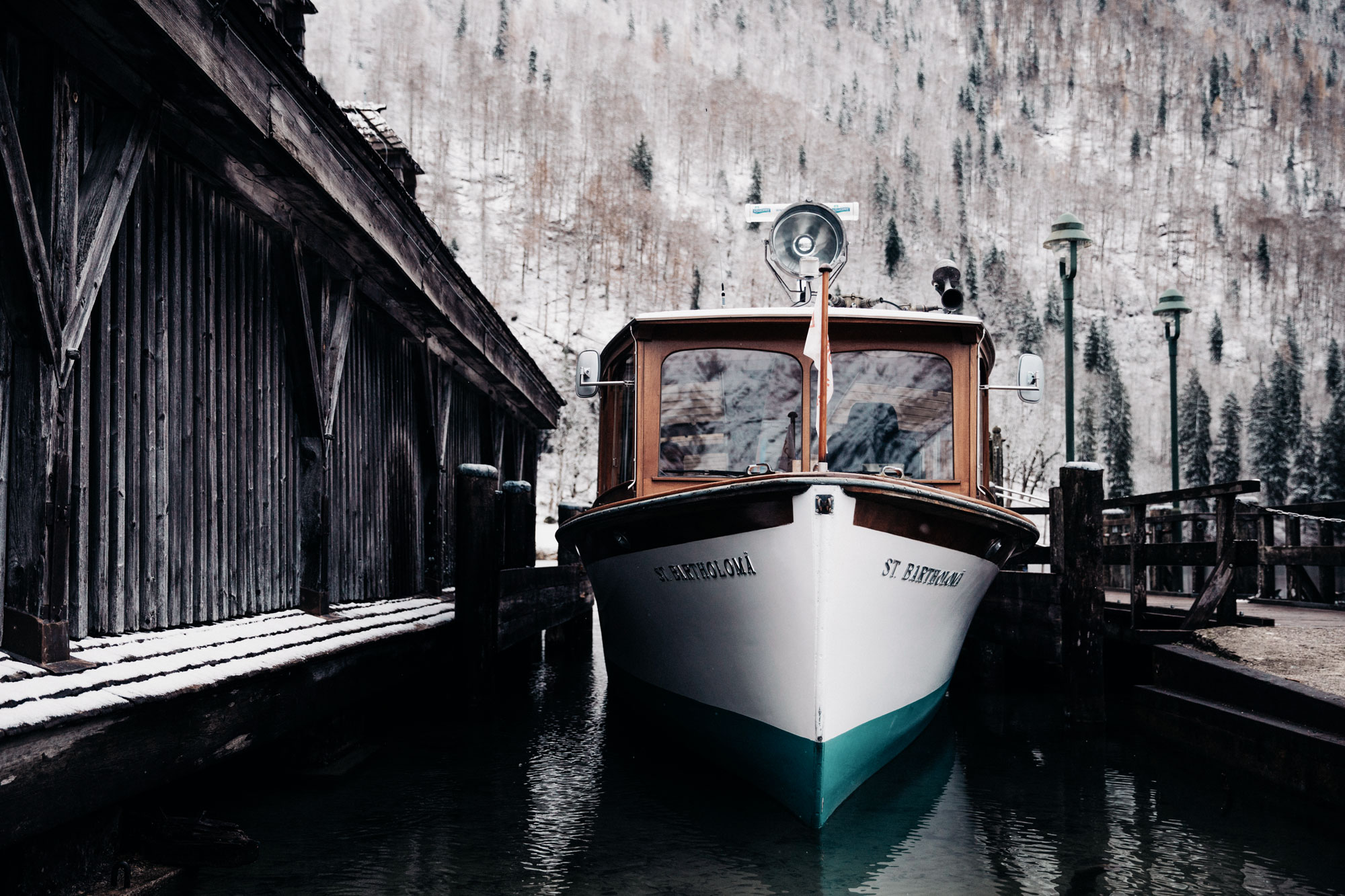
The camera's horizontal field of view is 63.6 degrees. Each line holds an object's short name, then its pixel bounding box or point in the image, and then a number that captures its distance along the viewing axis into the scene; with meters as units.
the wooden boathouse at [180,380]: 3.98
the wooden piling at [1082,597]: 8.81
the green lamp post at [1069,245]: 14.70
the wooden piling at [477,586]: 8.81
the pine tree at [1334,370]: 69.94
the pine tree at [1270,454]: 52.72
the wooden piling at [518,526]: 11.59
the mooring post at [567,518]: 12.90
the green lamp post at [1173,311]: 17.59
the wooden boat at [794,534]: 5.73
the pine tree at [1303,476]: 52.31
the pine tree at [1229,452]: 52.62
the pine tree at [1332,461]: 50.41
